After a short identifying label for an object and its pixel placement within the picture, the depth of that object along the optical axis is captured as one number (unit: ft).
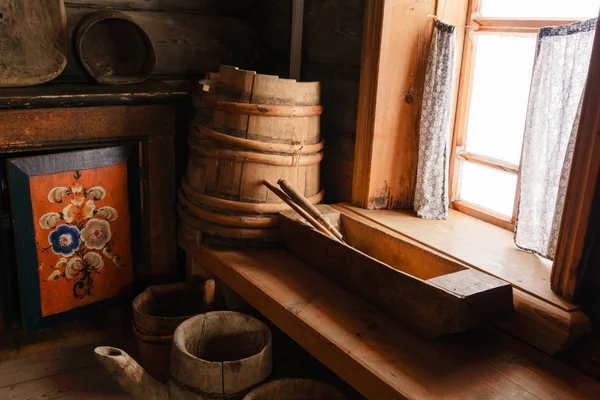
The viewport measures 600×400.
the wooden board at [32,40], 7.48
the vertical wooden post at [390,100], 6.77
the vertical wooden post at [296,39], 8.00
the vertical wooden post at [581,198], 4.58
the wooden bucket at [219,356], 5.34
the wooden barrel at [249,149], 6.63
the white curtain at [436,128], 6.69
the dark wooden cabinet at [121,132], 6.89
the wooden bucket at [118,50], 8.16
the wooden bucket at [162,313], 6.93
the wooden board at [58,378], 6.81
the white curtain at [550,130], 5.27
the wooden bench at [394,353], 4.50
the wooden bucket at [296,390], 5.37
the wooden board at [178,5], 8.55
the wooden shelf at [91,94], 6.75
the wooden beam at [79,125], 6.85
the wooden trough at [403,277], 4.79
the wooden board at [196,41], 8.81
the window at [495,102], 6.23
